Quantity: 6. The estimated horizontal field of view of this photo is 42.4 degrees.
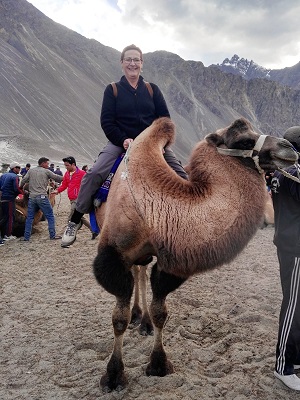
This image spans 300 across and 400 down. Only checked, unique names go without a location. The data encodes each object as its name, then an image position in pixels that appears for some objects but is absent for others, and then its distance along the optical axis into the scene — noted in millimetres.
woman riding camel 3977
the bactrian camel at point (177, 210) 2975
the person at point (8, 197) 10820
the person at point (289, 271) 3453
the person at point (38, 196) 10953
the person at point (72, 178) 10500
